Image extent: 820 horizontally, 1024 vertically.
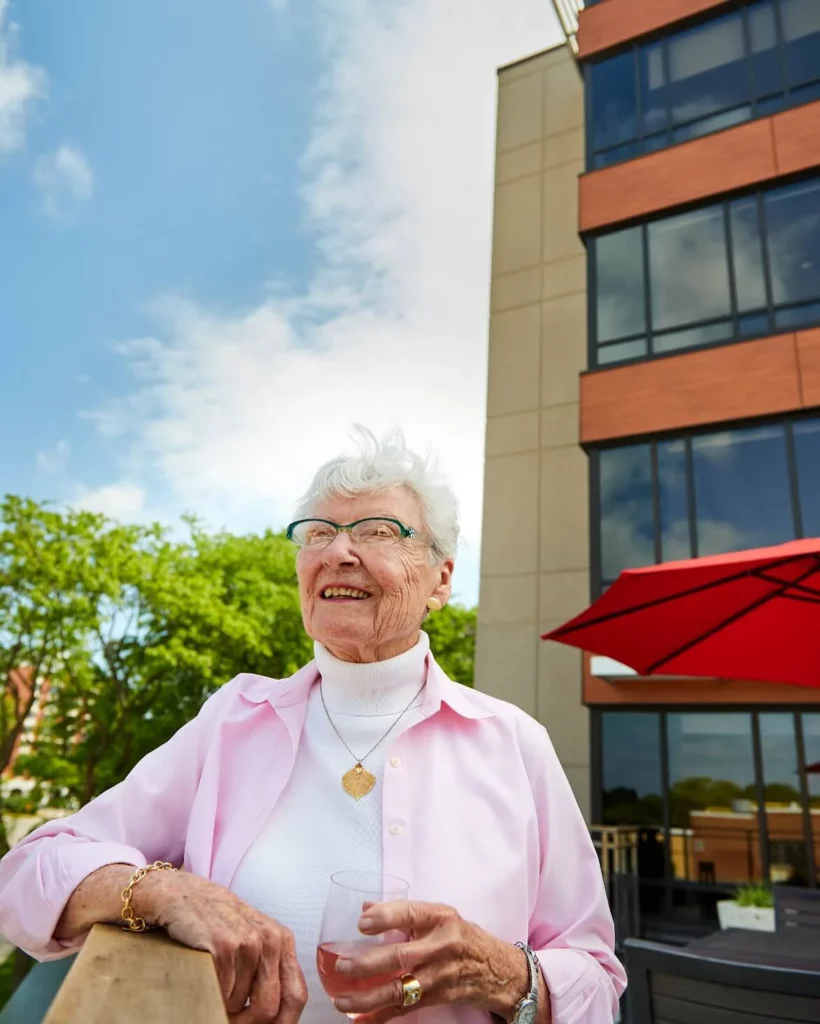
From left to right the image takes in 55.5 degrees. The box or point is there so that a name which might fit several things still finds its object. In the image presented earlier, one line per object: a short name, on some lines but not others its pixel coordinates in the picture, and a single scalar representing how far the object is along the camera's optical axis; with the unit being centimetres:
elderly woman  120
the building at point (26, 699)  1659
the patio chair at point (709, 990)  208
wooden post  72
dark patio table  313
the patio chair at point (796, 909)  498
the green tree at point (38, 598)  1595
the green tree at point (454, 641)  2364
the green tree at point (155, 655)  1733
